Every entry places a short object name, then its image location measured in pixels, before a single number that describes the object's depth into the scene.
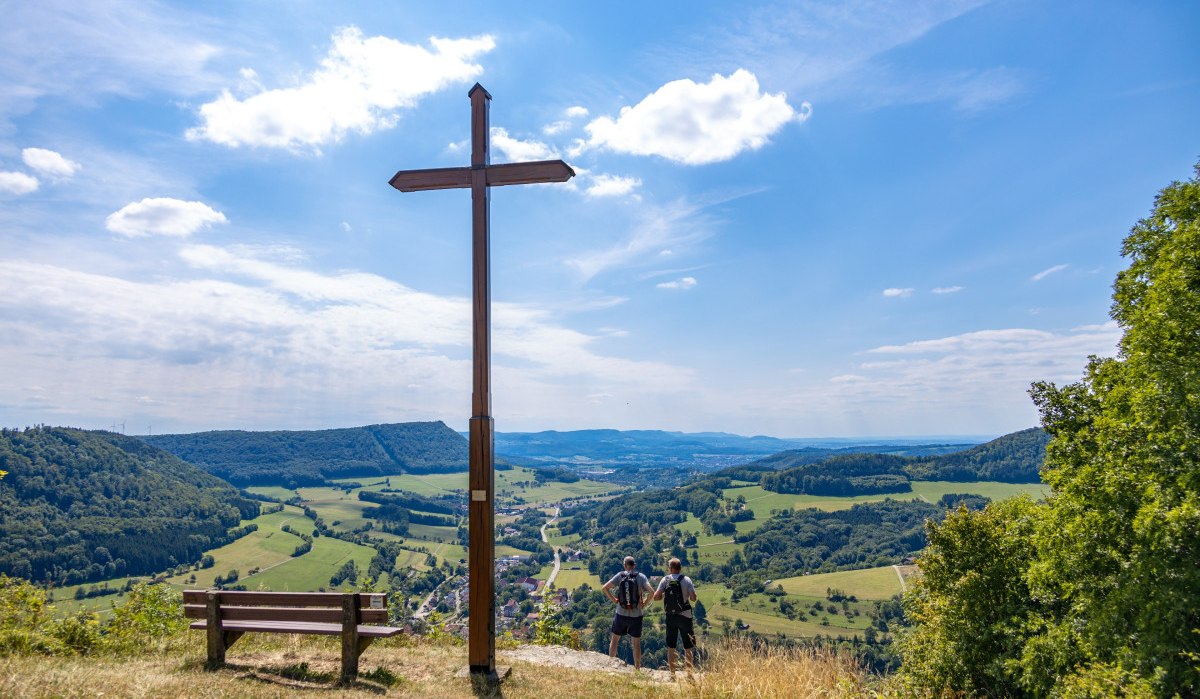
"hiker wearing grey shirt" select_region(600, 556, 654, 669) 9.51
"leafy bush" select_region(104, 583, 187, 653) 8.39
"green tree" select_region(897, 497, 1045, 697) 13.30
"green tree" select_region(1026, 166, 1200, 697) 8.77
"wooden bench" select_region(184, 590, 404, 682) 7.00
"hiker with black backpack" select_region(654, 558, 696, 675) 9.27
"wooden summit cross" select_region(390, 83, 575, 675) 7.36
